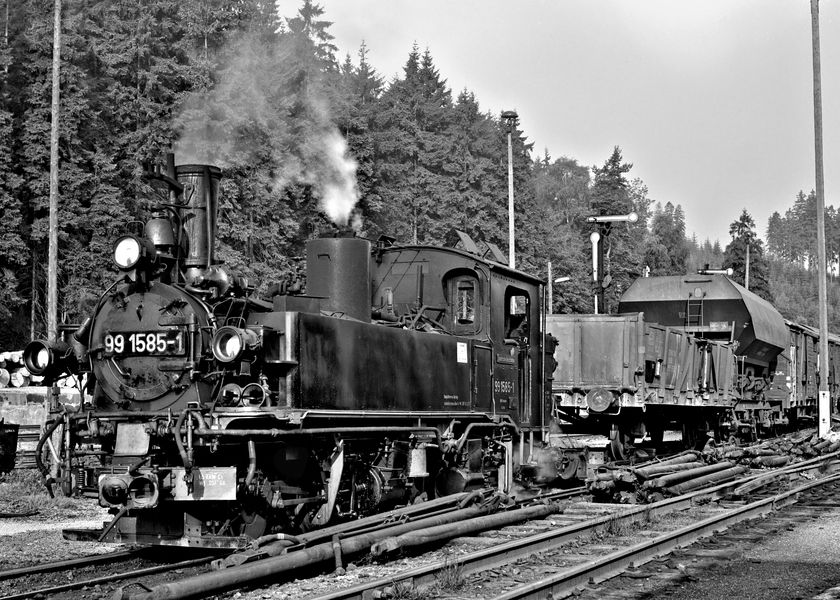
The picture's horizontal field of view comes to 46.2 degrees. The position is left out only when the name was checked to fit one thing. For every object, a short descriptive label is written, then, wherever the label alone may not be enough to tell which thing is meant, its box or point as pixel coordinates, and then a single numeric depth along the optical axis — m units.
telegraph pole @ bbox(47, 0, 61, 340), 18.16
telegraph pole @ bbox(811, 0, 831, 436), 23.89
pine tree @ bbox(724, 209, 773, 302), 83.56
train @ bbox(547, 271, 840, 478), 16.47
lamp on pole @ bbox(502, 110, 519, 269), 26.25
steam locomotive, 8.00
